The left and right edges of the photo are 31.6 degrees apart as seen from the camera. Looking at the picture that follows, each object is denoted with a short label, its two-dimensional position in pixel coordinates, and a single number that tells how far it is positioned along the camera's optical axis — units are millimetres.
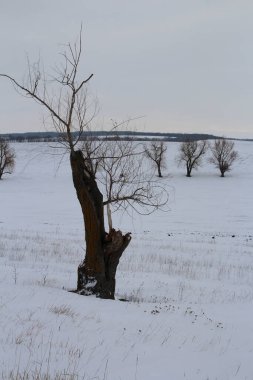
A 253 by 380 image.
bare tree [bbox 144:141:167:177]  67062
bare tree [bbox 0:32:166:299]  7871
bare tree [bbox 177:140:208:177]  71750
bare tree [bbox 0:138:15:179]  66756
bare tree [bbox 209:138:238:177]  71500
